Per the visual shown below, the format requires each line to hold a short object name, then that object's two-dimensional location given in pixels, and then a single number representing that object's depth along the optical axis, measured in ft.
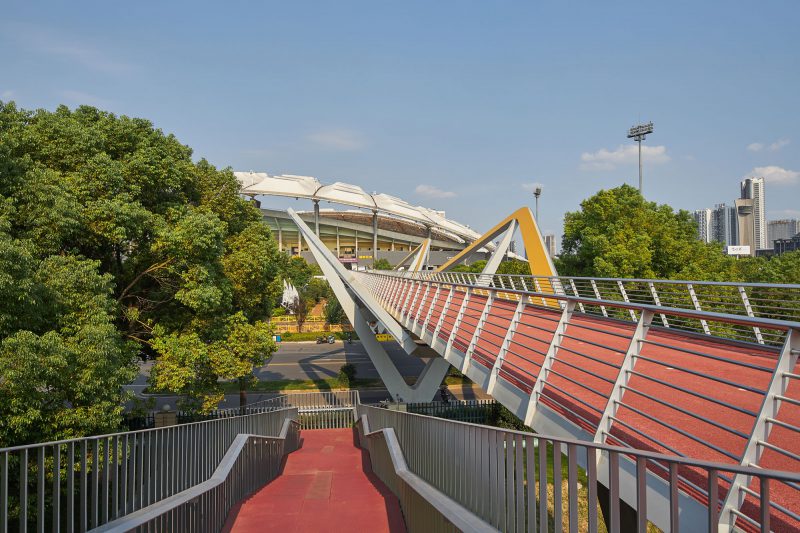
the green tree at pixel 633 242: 76.48
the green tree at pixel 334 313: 161.79
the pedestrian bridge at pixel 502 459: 9.20
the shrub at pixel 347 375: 94.82
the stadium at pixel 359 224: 310.24
